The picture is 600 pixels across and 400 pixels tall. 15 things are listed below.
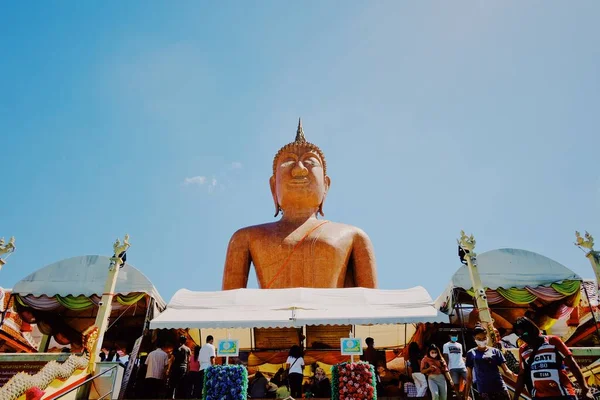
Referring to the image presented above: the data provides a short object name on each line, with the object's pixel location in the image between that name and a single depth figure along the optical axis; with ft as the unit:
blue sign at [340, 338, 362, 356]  21.99
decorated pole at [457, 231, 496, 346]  27.29
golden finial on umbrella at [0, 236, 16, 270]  29.80
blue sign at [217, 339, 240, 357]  21.75
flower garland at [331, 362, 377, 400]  20.94
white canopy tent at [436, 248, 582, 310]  35.63
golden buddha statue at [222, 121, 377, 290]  40.57
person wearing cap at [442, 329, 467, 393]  21.39
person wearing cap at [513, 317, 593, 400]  13.53
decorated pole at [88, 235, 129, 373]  26.61
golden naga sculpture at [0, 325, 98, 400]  19.22
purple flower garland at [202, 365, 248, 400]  20.70
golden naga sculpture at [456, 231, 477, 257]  31.76
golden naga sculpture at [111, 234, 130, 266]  30.37
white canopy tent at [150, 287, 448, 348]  26.99
